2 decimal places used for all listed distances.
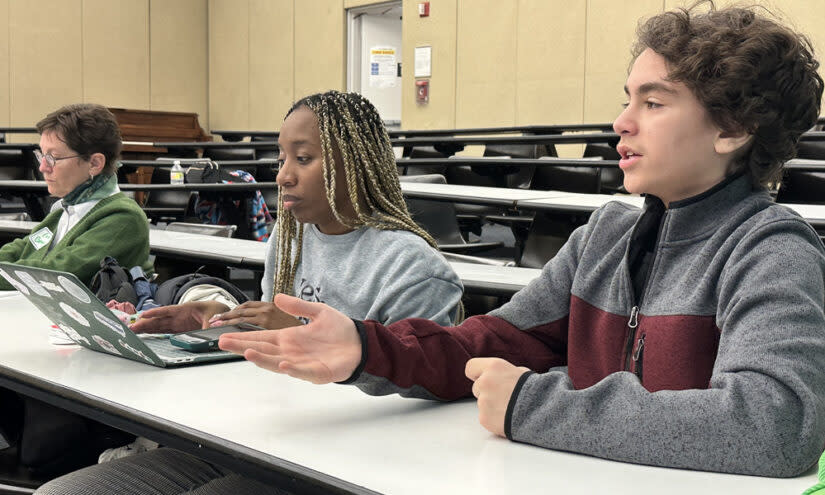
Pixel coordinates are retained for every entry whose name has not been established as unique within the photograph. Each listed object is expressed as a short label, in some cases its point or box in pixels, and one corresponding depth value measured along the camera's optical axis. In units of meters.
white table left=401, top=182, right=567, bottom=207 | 2.94
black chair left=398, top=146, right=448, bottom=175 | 5.32
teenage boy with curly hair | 0.86
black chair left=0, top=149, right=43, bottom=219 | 6.52
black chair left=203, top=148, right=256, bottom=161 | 7.04
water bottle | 5.22
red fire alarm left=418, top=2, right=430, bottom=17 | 9.18
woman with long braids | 1.54
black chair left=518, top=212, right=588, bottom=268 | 3.06
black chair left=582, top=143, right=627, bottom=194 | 4.96
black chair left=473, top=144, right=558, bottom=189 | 5.21
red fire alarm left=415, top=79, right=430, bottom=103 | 9.30
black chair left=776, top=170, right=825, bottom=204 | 3.19
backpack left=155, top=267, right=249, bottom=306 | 1.82
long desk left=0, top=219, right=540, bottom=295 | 1.97
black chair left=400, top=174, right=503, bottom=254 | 3.50
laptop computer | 1.21
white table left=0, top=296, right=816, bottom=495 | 0.83
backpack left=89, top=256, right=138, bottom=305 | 2.08
